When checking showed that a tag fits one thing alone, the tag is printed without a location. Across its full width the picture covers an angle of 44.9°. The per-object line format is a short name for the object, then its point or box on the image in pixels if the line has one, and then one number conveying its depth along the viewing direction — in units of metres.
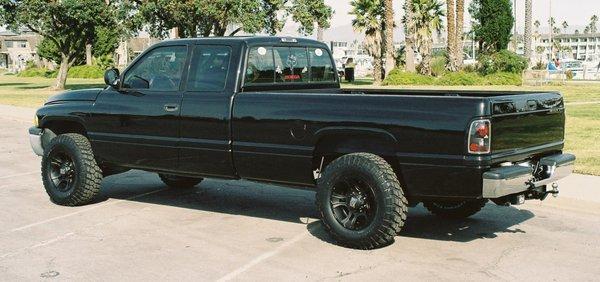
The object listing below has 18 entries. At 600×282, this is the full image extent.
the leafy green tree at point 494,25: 51.38
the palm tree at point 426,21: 52.18
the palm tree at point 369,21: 48.62
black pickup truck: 6.04
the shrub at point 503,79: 38.84
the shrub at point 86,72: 66.81
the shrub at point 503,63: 42.28
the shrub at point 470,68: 44.70
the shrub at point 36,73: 75.16
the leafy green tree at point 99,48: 77.12
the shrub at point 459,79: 39.31
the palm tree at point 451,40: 42.81
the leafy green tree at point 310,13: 43.50
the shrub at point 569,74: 46.25
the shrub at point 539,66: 50.66
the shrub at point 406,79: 40.09
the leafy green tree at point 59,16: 38.44
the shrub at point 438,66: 46.69
